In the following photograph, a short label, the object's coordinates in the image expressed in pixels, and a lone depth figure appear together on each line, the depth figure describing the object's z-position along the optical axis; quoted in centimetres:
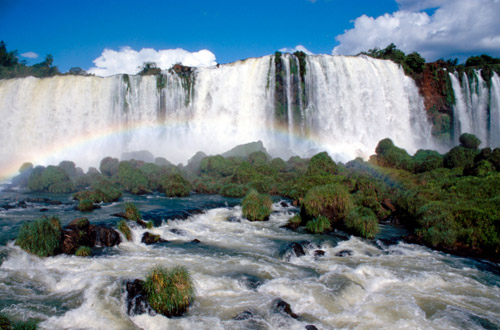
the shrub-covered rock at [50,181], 2394
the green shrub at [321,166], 2256
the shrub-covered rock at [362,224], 1321
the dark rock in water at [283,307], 746
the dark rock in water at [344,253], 1129
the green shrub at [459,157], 2200
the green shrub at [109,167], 2792
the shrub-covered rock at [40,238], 1030
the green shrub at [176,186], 2166
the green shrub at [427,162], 2312
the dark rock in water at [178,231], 1366
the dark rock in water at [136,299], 735
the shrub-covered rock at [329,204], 1469
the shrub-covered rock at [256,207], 1603
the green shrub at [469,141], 2703
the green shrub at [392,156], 2491
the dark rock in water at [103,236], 1175
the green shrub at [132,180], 2295
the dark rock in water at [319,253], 1133
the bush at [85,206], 1702
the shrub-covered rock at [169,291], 735
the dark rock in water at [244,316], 725
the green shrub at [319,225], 1376
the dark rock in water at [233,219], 1586
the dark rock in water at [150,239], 1230
